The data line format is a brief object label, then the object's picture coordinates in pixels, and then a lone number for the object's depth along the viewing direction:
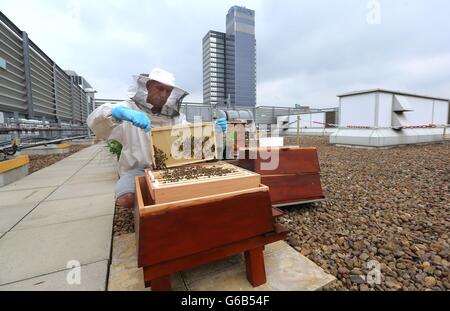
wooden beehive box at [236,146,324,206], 2.40
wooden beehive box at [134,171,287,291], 1.09
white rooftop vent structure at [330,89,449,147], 8.58
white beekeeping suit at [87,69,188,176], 2.18
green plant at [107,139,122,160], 4.27
